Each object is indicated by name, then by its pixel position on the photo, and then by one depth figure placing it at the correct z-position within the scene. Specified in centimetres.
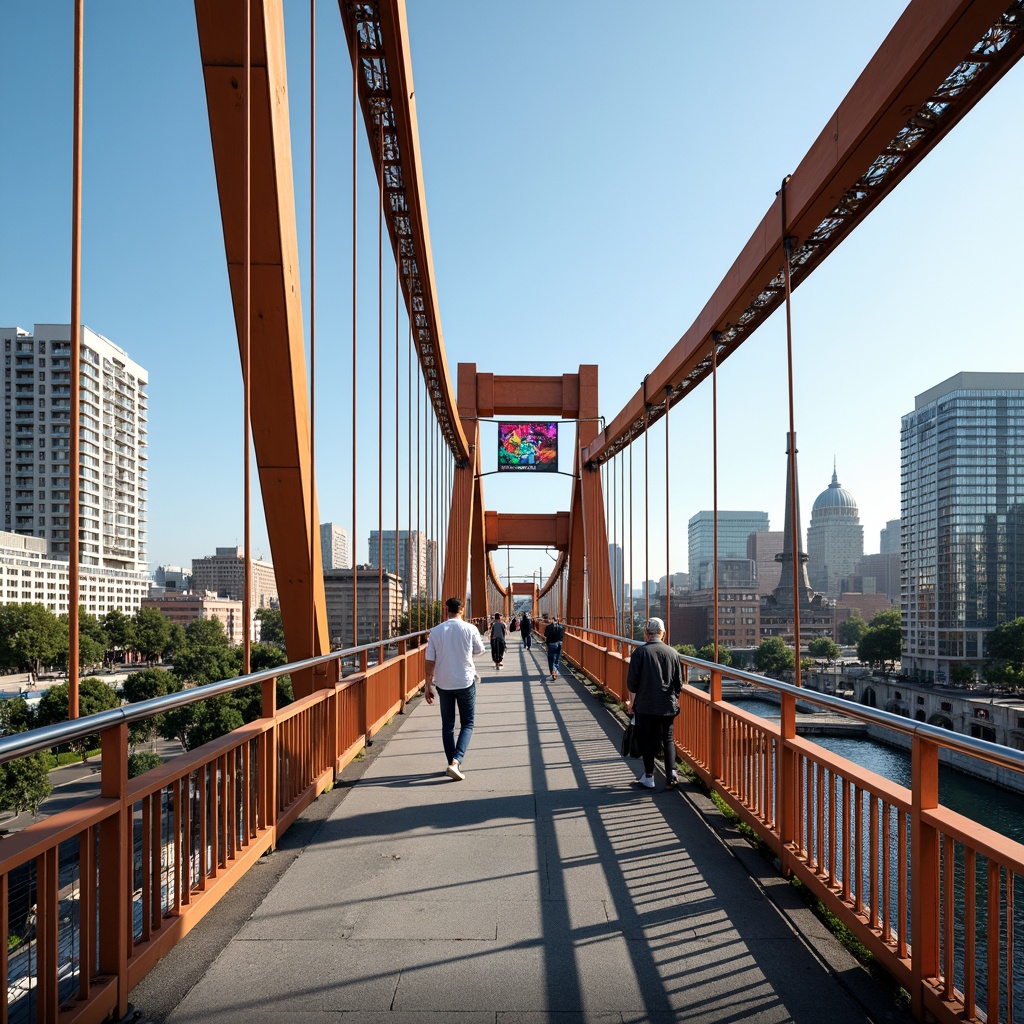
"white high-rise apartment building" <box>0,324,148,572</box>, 9312
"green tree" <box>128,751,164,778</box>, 3319
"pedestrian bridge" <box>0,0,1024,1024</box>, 252
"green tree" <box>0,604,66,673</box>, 6259
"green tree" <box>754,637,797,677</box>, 6412
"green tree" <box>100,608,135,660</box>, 7619
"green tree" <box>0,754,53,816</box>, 3073
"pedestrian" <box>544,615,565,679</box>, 1520
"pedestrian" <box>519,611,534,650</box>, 3162
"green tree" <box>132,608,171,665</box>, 7900
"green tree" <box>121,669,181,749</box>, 5075
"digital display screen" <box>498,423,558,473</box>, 2430
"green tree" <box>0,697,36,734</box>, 3812
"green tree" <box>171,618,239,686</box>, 6147
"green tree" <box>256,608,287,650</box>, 9758
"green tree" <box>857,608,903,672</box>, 5562
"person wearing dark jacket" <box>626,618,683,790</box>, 583
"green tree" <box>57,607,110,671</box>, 6291
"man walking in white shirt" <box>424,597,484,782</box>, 614
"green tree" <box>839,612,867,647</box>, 7103
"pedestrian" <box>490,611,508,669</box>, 1756
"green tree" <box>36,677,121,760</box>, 4322
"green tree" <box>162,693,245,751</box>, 3994
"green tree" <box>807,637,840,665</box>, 7019
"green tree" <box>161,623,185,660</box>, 8312
